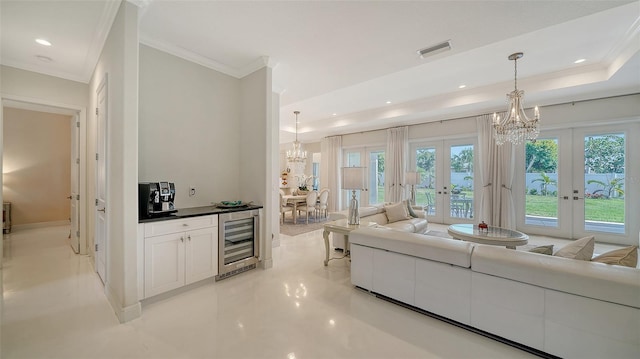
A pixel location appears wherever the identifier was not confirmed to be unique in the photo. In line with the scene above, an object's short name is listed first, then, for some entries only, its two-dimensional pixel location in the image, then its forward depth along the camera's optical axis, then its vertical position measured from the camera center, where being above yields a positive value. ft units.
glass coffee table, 10.40 -2.62
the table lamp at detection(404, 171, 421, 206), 19.39 +0.06
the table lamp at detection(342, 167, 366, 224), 10.91 -0.17
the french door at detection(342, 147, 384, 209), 25.42 +0.80
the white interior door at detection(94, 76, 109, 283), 8.64 -0.23
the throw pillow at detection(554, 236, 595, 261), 6.04 -1.83
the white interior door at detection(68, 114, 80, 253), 12.69 -0.05
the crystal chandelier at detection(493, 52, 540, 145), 11.96 +2.92
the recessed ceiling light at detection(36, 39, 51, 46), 9.24 +5.31
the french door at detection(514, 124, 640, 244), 14.58 -0.28
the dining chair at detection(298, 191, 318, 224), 21.50 -2.19
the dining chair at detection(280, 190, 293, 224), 21.09 -2.55
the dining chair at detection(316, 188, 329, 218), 23.04 -2.13
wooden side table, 10.41 -2.21
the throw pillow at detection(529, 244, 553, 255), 6.86 -2.04
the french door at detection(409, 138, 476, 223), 20.03 +0.07
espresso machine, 8.16 -0.77
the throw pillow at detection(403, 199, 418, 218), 15.75 -2.21
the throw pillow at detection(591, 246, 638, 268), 5.44 -1.83
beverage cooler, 9.82 -2.82
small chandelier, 22.45 +2.28
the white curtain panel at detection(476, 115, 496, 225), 18.02 +1.38
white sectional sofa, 4.91 -2.84
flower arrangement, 31.29 -0.24
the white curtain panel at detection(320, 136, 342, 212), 27.48 +1.24
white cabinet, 7.97 -2.73
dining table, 21.44 -2.00
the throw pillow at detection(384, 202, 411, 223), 14.71 -2.13
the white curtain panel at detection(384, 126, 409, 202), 22.44 +1.67
